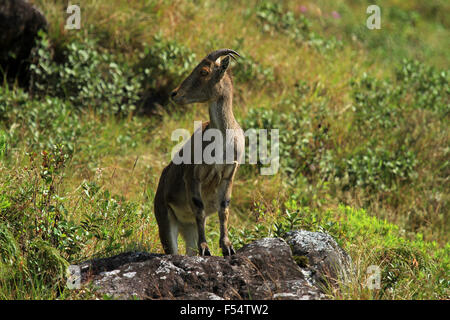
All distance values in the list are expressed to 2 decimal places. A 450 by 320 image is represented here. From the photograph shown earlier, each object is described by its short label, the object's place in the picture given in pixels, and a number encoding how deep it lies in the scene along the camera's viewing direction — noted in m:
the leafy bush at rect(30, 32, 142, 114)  19.87
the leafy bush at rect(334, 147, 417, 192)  18.76
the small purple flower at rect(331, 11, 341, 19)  29.03
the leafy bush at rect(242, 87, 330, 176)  18.83
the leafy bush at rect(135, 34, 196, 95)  21.20
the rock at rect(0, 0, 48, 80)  19.36
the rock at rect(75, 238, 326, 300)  9.70
